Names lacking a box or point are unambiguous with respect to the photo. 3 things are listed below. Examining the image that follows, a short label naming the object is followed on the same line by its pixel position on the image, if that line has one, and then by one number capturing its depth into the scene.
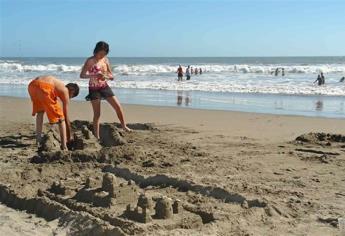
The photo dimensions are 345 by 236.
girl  7.21
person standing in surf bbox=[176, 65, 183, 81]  29.34
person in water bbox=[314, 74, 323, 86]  23.07
